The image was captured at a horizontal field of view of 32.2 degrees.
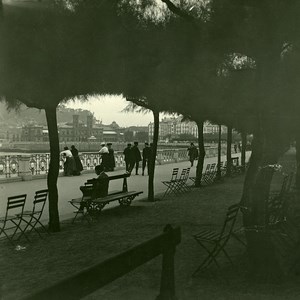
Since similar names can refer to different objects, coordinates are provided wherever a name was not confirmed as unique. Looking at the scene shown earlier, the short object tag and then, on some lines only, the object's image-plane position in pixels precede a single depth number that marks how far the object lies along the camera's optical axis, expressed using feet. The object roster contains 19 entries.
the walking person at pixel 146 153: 84.17
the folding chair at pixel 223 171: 83.01
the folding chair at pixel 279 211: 25.32
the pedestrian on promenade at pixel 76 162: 78.22
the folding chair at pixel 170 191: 52.75
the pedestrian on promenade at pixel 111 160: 84.72
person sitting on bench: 37.65
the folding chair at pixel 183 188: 55.02
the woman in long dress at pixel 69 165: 77.05
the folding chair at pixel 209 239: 21.73
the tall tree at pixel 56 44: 26.68
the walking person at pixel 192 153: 109.56
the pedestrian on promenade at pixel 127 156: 82.92
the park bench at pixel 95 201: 36.19
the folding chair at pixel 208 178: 67.36
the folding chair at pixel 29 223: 29.34
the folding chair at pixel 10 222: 28.64
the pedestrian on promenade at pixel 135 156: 82.05
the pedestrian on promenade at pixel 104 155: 81.43
